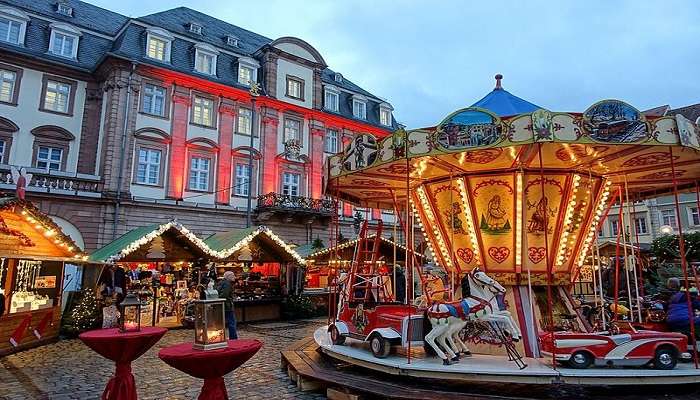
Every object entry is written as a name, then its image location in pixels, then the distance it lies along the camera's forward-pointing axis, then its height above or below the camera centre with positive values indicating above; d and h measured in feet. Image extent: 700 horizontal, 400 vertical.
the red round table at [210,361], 14.92 -2.90
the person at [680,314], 25.22 -2.21
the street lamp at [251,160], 75.31 +18.54
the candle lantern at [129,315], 18.70 -1.69
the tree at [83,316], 42.52 -3.99
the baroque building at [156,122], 66.80 +25.18
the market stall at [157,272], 47.32 +0.50
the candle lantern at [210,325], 16.21 -1.84
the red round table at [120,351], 17.28 -2.98
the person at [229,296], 34.60 -1.71
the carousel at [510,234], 21.49 +2.61
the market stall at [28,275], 33.35 -0.11
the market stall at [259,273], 53.72 +0.53
